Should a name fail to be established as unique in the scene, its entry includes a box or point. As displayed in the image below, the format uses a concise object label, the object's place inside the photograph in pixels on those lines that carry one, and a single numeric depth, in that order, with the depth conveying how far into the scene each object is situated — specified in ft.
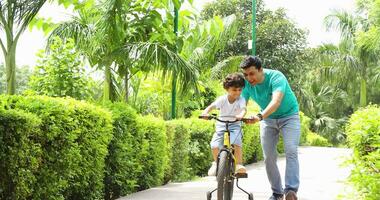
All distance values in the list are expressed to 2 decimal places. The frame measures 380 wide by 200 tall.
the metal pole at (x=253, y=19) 70.61
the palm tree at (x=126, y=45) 40.78
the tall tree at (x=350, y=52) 123.03
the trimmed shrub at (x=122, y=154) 28.66
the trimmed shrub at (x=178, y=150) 37.73
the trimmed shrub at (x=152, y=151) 32.27
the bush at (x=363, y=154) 13.32
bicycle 21.25
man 21.29
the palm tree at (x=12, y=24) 24.52
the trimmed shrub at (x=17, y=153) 17.62
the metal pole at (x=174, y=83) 43.31
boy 22.45
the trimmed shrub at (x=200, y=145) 43.73
